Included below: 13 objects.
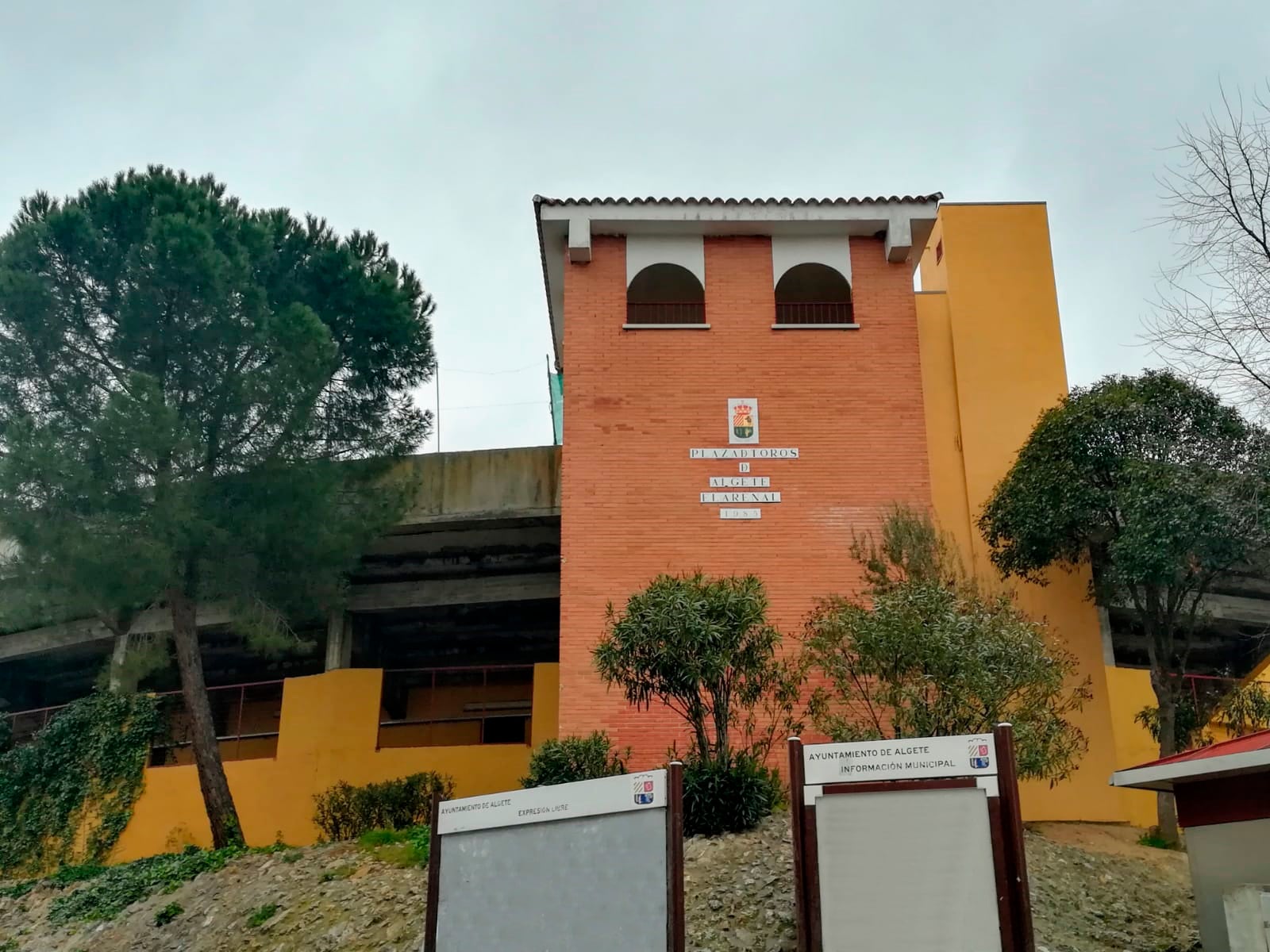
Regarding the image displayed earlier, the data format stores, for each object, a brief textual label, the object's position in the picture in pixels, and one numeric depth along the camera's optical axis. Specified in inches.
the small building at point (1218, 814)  339.6
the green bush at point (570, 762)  511.2
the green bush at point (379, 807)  631.2
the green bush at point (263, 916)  481.1
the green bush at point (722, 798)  458.3
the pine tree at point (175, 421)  582.6
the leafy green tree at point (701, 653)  463.5
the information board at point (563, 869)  283.9
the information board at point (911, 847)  272.8
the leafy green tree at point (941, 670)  451.2
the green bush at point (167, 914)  515.8
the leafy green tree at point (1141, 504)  543.2
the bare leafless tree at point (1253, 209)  383.6
